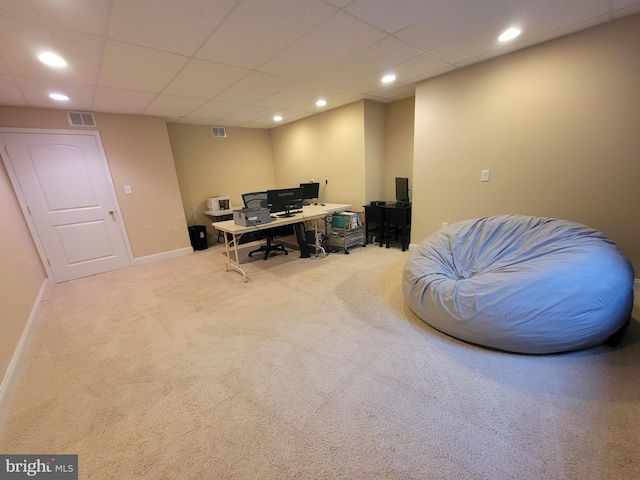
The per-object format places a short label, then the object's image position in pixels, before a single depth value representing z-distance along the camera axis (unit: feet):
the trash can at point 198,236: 16.48
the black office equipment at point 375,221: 14.37
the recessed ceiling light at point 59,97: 9.77
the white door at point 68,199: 11.26
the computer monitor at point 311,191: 15.57
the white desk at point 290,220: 10.95
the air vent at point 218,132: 17.80
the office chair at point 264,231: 12.69
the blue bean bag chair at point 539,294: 5.34
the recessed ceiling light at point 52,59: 6.87
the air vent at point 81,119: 11.86
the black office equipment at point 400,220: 13.34
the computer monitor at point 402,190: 13.66
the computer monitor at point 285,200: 12.24
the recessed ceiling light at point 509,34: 7.47
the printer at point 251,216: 10.84
